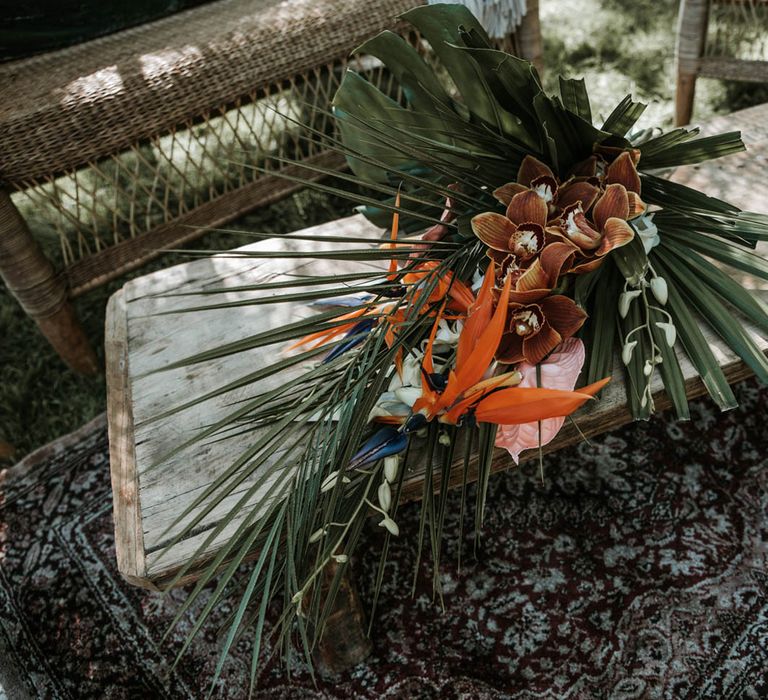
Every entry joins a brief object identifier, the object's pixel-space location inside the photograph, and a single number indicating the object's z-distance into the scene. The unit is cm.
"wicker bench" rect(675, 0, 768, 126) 173
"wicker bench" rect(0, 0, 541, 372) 142
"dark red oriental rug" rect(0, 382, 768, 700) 103
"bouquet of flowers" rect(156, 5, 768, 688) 72
